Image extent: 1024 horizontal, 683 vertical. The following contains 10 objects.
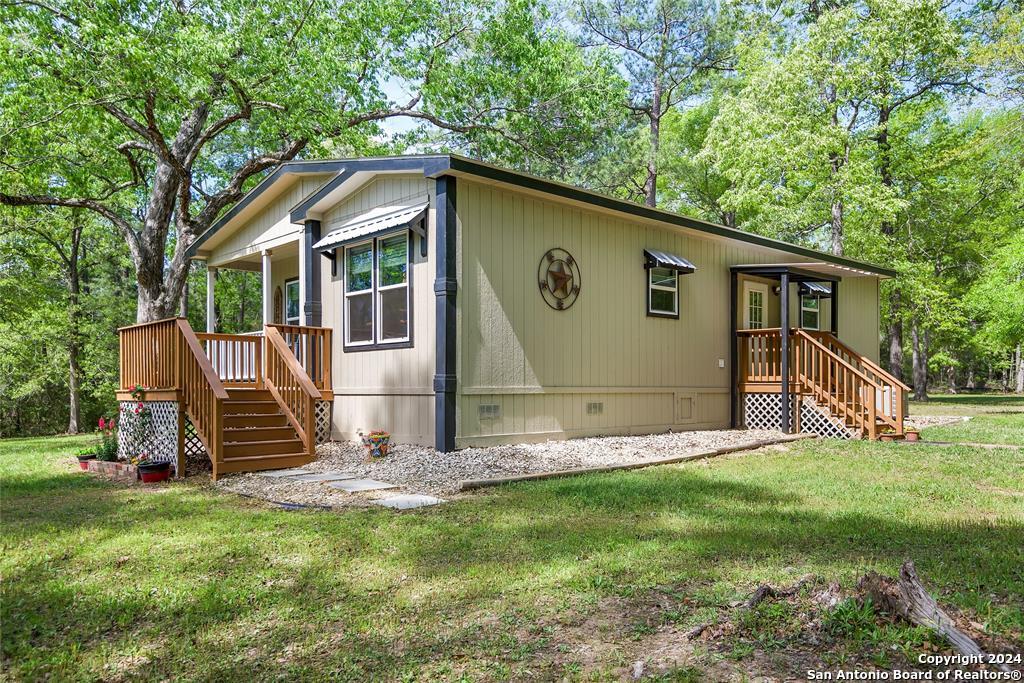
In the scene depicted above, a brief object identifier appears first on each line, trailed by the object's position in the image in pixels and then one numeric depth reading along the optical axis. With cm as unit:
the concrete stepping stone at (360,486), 644
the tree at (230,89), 1144
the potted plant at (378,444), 812
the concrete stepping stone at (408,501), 567
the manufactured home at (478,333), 821
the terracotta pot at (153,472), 724
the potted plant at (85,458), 845
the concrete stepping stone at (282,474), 720
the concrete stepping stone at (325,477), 695
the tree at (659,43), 2478
